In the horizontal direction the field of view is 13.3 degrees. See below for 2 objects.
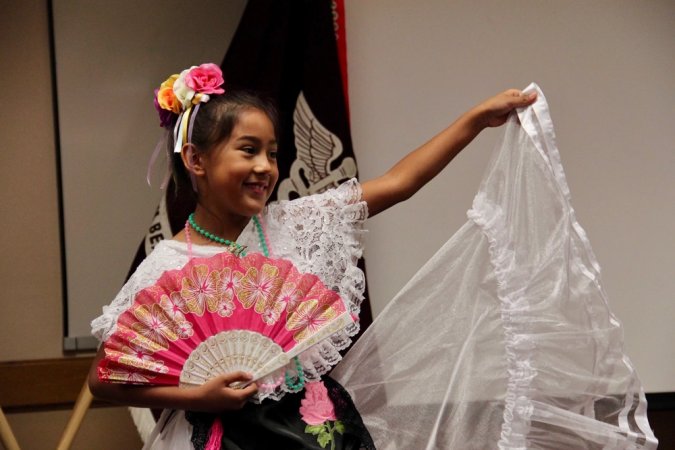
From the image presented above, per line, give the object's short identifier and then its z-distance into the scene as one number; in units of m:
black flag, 5.45
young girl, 4.57
